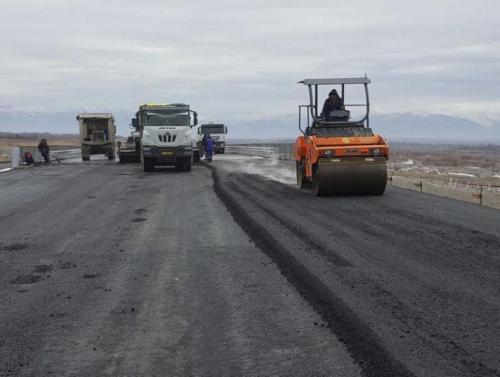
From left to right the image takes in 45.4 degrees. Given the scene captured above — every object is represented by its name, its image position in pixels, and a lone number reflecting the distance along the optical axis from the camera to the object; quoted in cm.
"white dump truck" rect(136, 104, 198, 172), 2569
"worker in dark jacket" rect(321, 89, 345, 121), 1545
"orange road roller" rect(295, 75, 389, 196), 1409
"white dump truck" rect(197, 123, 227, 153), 4800
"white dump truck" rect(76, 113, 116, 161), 3950
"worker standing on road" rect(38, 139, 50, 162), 3469
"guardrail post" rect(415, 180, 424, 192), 1793
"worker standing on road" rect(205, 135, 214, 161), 3556
